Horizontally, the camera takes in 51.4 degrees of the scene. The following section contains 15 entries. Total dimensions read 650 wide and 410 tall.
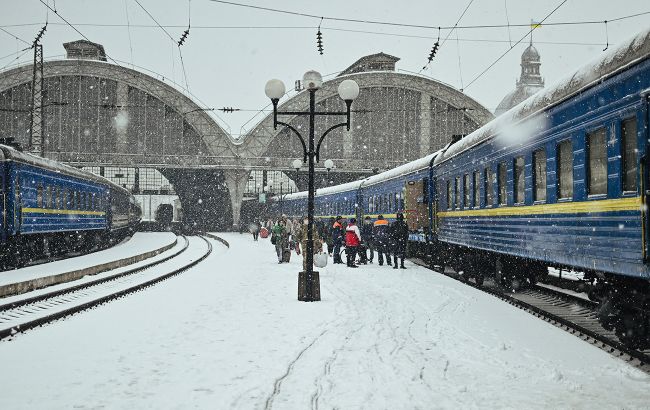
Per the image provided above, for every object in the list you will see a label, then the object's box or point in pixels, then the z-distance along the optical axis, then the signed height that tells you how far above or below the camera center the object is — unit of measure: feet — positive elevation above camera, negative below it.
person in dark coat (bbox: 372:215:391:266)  71.87 -2.04
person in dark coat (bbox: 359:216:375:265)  80.49 -1.85
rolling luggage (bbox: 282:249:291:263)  77.83 -4.10
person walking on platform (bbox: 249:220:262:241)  139.80 -1.71
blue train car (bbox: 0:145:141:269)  64.28 +1.54
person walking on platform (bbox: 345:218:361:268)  69.82 -2.28
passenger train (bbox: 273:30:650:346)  24.47 +1.48
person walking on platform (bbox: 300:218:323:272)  50.89 -2.21
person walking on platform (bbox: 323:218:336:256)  105.48 -2.74
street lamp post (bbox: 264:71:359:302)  44.93 +8.48
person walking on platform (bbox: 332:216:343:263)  76.43 -2.15
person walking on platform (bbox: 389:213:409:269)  69.46 -1.77
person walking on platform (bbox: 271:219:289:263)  78.48 -2.04
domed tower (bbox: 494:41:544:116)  441.68 +96.75
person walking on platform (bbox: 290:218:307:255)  102.37 -2.75
